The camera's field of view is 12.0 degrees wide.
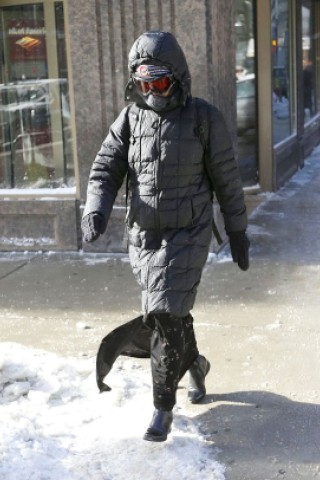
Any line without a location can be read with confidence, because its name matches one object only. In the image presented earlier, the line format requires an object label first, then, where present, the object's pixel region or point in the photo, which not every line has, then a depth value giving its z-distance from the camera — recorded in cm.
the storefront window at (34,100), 1398
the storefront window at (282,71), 1927
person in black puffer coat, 683
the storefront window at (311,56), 2520
